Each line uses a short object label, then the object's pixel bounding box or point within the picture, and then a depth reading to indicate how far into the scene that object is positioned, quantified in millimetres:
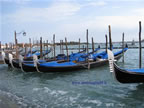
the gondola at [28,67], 10972
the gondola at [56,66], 10555
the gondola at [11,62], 12527
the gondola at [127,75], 6180
